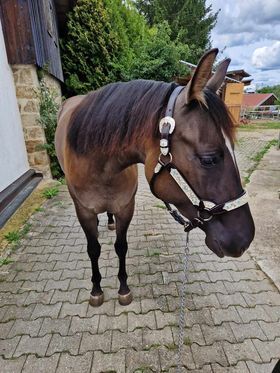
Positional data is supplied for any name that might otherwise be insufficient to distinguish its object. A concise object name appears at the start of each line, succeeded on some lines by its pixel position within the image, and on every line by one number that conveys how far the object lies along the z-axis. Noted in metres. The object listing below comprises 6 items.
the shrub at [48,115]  4.93
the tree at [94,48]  7.08
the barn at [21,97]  4.01
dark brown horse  1.02
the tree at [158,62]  8.18
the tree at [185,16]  19.09
